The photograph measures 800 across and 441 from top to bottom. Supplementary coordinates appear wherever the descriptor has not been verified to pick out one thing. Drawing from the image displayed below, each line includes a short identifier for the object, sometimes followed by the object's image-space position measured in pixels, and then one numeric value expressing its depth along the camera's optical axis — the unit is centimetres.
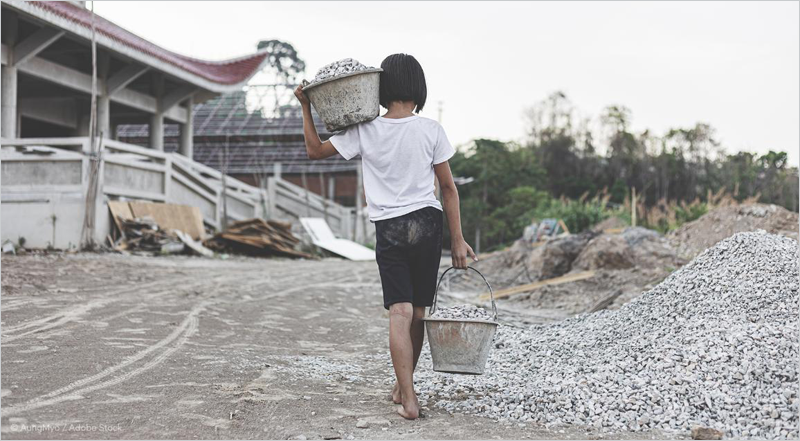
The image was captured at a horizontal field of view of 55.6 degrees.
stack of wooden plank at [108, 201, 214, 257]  1449
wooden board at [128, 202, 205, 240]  1575
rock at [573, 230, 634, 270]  1127
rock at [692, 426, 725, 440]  322
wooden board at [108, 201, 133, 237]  1463
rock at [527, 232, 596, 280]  1269
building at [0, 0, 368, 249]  1402
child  360
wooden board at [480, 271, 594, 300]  1048
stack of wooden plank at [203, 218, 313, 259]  1675
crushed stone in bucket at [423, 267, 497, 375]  372
